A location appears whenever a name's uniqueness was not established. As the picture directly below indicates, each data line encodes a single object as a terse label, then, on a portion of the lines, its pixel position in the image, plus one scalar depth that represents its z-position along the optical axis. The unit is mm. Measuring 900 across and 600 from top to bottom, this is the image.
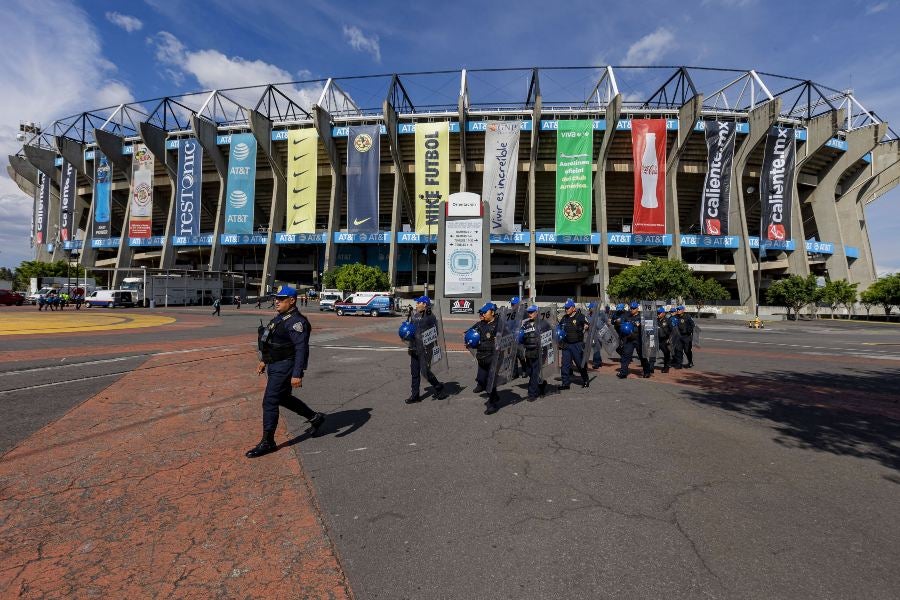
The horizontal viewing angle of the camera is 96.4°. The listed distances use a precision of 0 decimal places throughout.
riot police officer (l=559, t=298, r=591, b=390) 7969
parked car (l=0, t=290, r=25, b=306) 38156
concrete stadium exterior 45000
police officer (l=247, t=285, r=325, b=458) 4500
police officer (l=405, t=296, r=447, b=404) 6650
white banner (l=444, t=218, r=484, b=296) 29812
